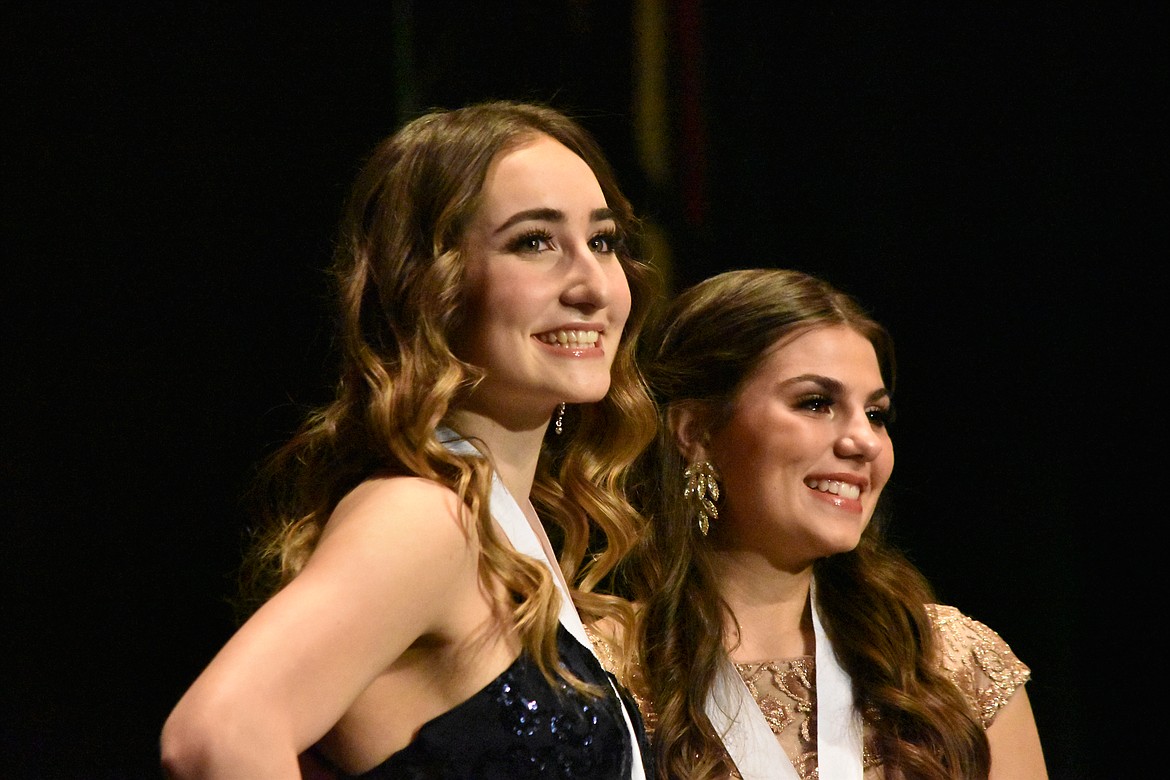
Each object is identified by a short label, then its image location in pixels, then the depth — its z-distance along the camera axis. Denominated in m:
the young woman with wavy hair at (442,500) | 5.51
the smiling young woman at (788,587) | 5.93
